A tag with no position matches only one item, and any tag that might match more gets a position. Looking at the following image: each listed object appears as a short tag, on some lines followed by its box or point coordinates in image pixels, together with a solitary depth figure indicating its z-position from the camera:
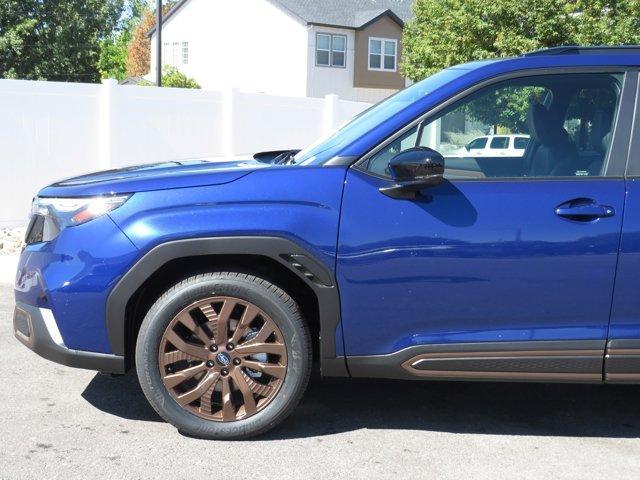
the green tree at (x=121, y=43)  55.19
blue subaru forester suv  3.96
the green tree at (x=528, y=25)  24.02
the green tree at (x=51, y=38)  39.19
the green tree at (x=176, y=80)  39.91
